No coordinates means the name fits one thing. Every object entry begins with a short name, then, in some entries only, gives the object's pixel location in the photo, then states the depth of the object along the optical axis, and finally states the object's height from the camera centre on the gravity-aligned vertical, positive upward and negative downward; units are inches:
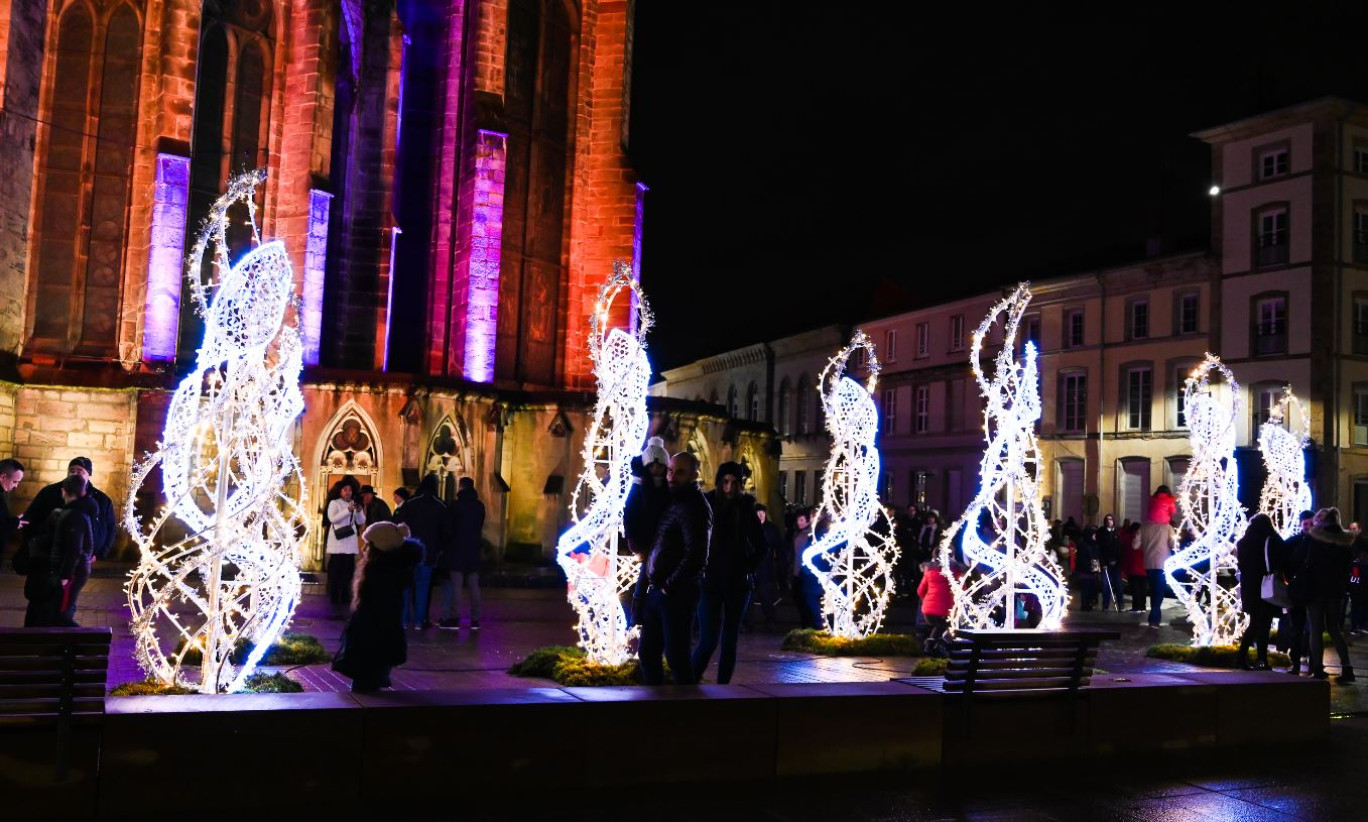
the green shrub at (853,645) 499.5 -54.7
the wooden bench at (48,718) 218.2 -42.1
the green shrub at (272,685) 308.0 -49.4
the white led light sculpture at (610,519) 401.1 -6.4
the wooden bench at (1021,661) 304.5 -35.9
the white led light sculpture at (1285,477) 671.1 +27.7
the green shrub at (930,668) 394.3 -49.3
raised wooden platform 228.4 -50.7
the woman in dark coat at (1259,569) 481.7 -16.5
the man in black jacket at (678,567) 328.8 -16.9
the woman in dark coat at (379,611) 279.3 -27.3
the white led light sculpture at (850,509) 521.7 +0.5
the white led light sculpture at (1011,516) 441.1 +0.0
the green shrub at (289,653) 398.9 -53.2
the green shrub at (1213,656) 511.5 -54.6
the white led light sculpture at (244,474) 302.0 +2.6
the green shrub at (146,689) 294.8 -49.1
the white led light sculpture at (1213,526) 546.3 -0.5
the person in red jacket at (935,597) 479.2 -32.2
